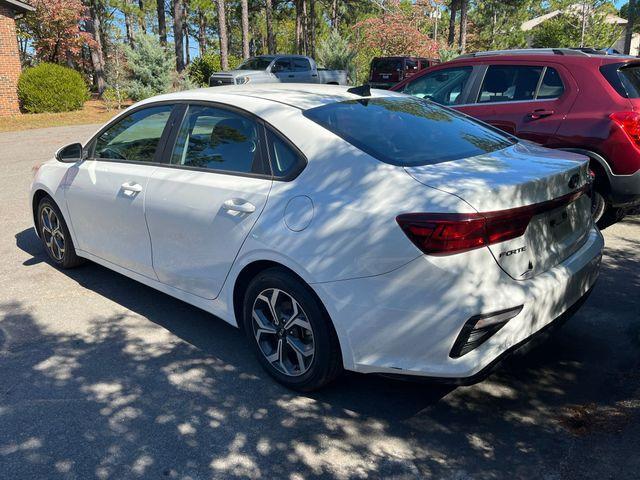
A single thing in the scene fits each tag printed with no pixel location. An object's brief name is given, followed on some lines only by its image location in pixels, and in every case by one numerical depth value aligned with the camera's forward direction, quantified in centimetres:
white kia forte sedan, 271
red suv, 544
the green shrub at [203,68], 3012
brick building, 2155
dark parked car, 2469
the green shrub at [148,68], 2253
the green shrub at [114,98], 2441
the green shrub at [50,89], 2253
